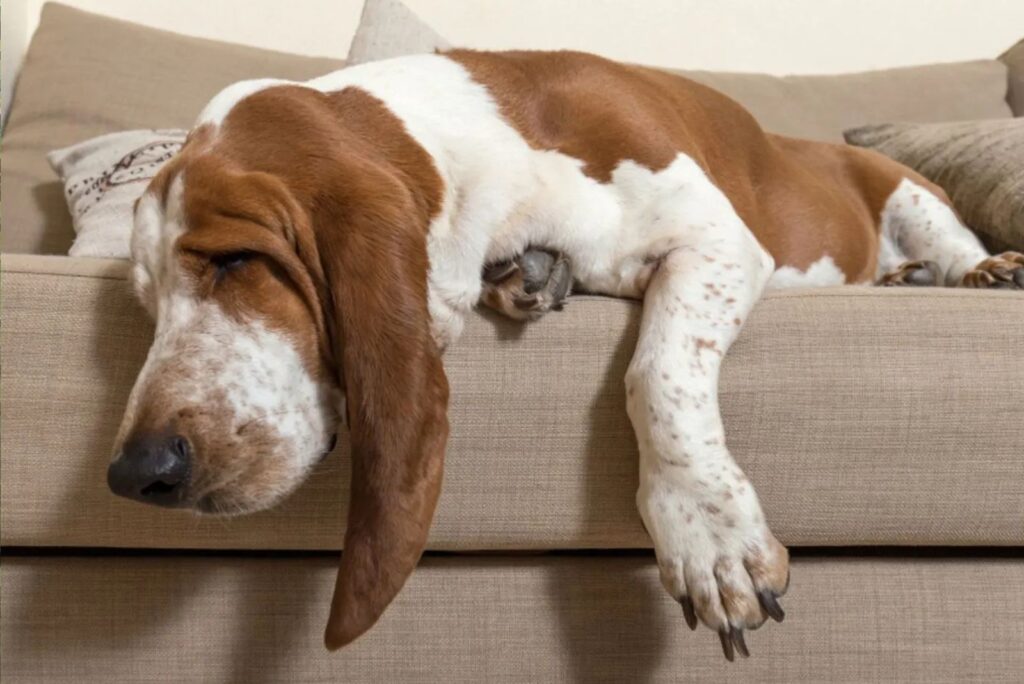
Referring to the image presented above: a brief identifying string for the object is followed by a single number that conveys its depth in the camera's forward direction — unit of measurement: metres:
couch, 1.22
